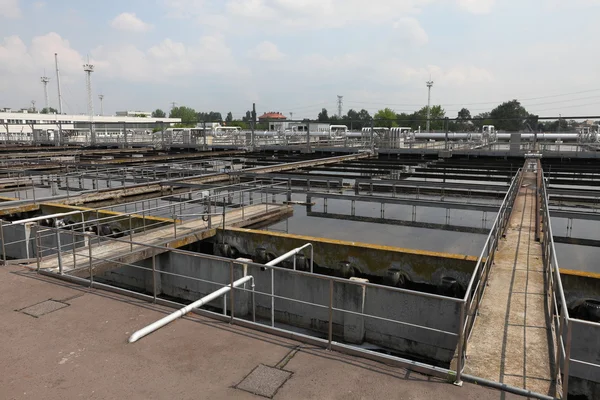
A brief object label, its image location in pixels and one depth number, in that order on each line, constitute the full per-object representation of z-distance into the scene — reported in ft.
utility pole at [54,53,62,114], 416.50
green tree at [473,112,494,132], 349.61
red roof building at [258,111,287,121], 369.50
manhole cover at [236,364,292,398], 17.17
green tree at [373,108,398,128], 402.52
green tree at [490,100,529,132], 385.95
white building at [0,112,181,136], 315.47
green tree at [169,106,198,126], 630.82
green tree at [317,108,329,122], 528.75
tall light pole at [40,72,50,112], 490.28
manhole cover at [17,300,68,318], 24.50
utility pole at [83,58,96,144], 402.19
